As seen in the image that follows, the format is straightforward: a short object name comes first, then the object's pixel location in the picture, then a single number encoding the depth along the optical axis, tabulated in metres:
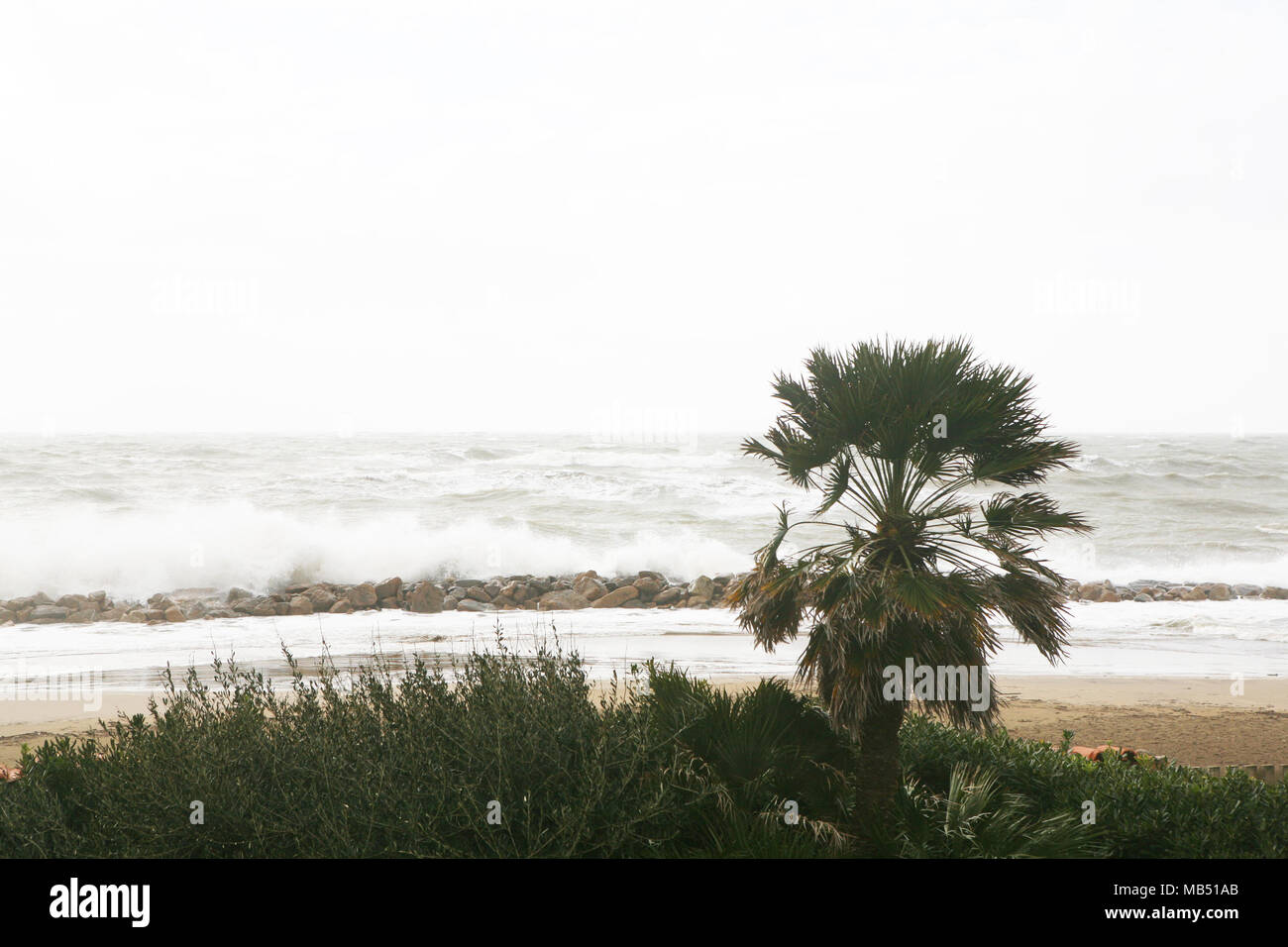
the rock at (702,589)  23.41
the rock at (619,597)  23.34
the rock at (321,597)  22.92
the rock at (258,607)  22.42
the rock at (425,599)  23.07
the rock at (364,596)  23.38
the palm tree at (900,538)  5.54
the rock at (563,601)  23.28
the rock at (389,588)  24.30
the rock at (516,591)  24.10
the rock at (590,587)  24.06
